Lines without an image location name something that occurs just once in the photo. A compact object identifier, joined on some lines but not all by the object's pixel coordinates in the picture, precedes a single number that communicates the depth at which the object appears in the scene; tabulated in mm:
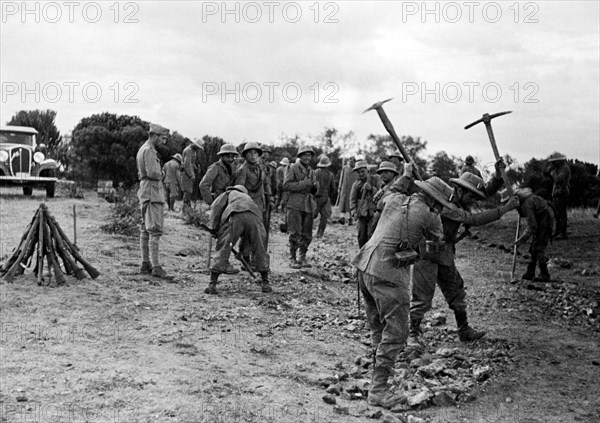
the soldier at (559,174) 12734
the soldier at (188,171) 16109
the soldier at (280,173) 18109
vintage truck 20250
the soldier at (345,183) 18906
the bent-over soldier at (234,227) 9180
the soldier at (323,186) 14094
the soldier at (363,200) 11711
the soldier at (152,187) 9617
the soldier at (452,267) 7262
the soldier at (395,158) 12336
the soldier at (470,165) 13711
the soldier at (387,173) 9688
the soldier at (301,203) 12023
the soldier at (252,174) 10445
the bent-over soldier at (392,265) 5887
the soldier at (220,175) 10297
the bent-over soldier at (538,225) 11086
